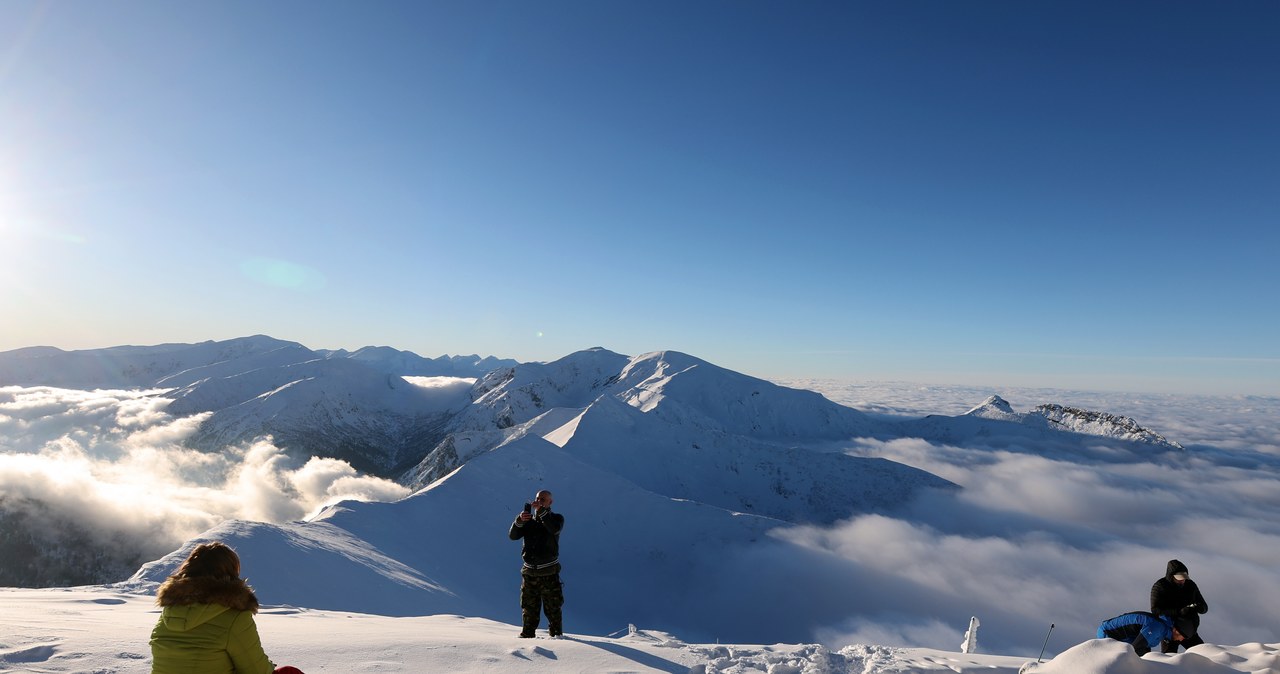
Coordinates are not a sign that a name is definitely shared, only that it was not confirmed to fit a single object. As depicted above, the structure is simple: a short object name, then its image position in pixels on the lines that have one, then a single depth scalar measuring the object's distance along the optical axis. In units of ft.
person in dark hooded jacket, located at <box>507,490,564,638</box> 37.81
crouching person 31.07
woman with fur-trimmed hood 14.57
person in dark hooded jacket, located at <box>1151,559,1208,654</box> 31.37
